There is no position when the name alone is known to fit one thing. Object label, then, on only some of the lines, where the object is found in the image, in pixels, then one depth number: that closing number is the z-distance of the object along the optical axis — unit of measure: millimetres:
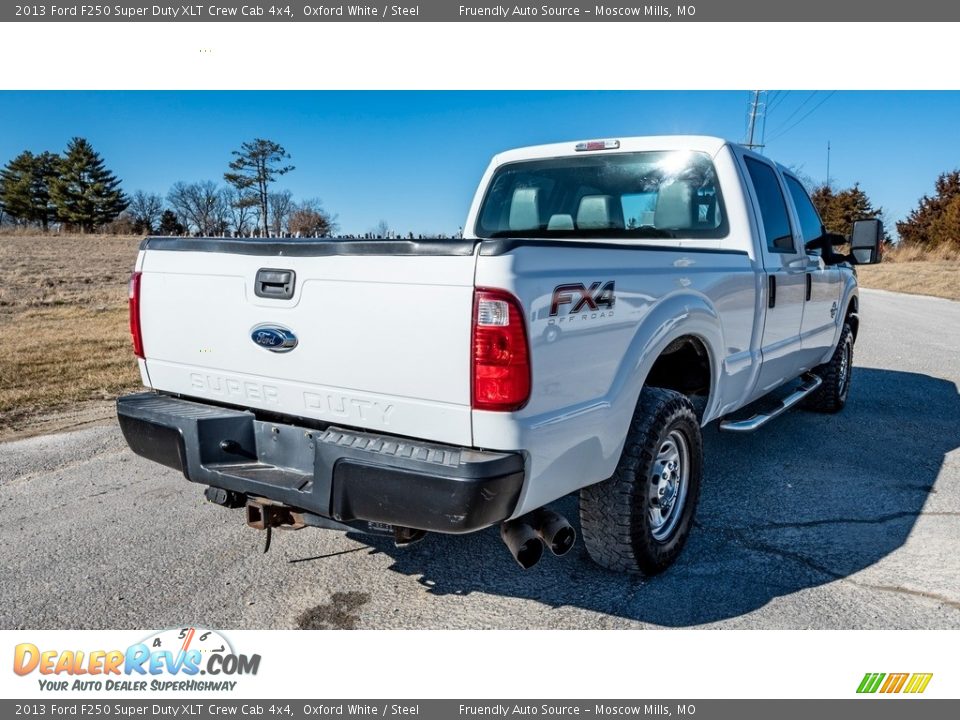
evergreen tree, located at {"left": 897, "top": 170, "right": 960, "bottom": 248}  34781
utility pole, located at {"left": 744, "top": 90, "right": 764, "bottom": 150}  41125
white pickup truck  2295
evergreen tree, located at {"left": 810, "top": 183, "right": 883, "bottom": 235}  44750
